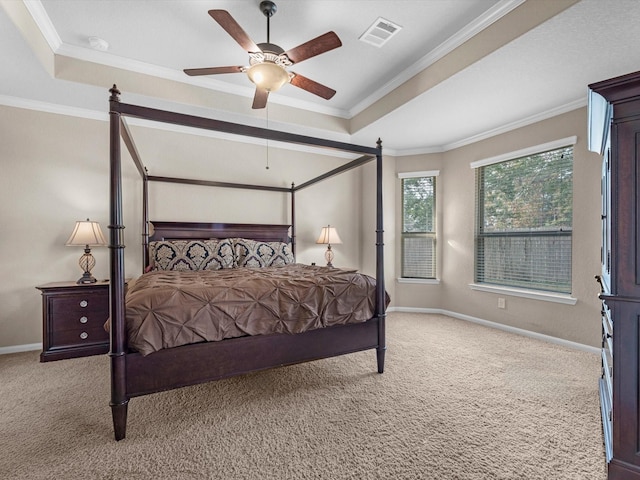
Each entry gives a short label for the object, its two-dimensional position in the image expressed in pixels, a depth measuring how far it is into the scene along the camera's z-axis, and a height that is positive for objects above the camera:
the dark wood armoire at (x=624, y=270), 1.25 -0.12
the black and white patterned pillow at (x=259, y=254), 3.66 -0.16
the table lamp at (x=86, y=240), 2.97 +0.01
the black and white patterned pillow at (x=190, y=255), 3.29 -0.15
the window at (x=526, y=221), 3.33 +0.25
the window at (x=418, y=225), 4.77 +0.25
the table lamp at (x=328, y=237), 4.27 +0.06
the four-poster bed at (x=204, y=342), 1.65 -0.68
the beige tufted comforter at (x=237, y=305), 1.73 -0.42
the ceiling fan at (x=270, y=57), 2.03 +1.34
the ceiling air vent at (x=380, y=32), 2.43 +1.74
